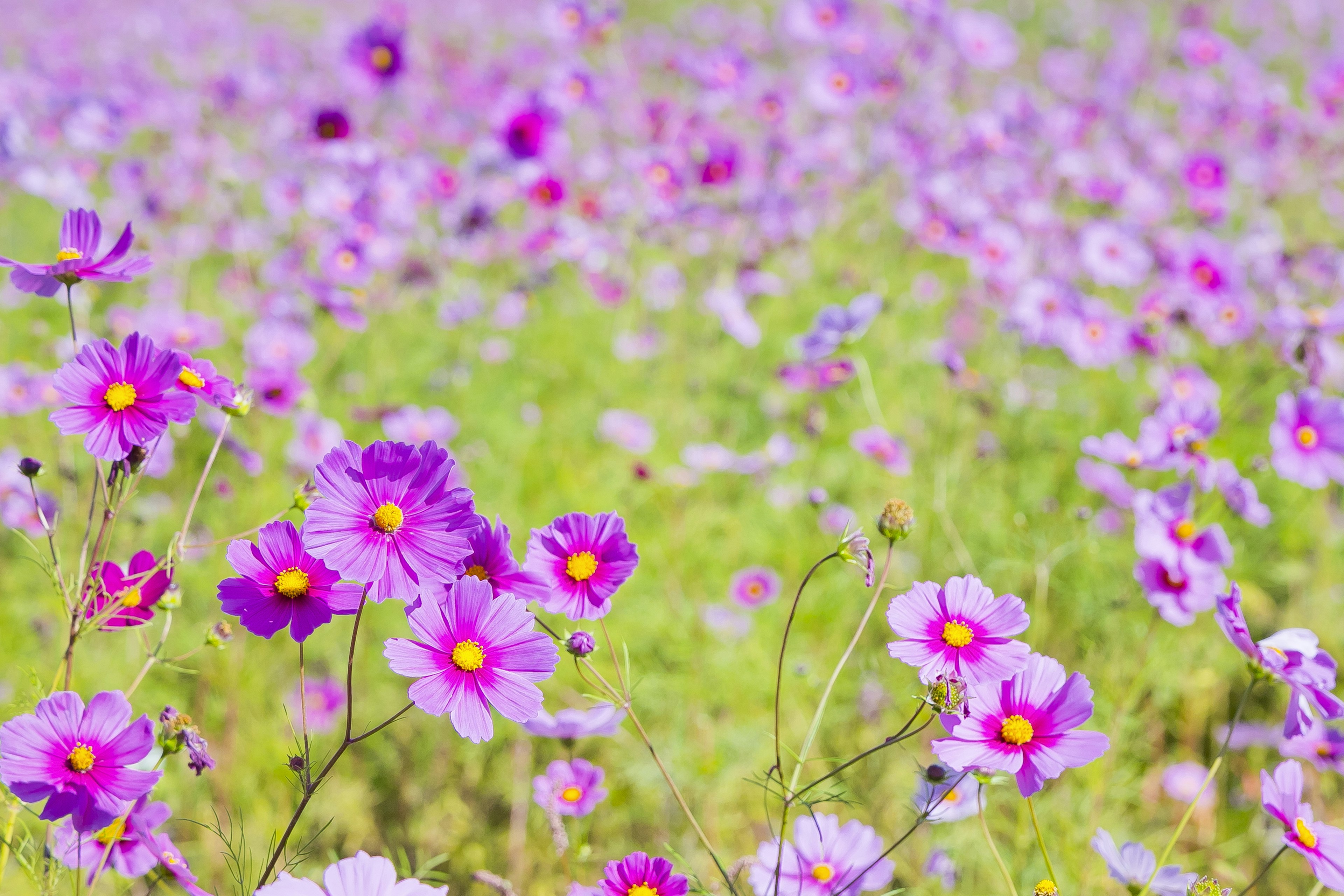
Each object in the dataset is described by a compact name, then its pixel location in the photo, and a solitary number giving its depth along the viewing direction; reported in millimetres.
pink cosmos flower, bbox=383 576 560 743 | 1819
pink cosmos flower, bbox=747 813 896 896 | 1925
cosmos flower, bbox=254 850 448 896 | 1787
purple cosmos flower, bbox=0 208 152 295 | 1889
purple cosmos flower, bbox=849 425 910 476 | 3055
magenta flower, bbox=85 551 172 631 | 1872
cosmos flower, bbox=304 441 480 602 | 1816
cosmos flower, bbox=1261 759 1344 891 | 1883
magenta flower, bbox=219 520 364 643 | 1834
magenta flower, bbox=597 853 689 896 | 1851
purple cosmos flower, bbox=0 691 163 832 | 1800
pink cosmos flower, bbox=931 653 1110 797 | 1828
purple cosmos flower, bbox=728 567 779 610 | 2854
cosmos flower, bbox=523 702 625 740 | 2017
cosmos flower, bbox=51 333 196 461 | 1846
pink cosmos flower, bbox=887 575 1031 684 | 1845
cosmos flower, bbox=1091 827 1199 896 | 1907
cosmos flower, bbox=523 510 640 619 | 1884
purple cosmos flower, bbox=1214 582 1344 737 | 1899
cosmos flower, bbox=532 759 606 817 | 1998
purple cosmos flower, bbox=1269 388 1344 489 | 2186
